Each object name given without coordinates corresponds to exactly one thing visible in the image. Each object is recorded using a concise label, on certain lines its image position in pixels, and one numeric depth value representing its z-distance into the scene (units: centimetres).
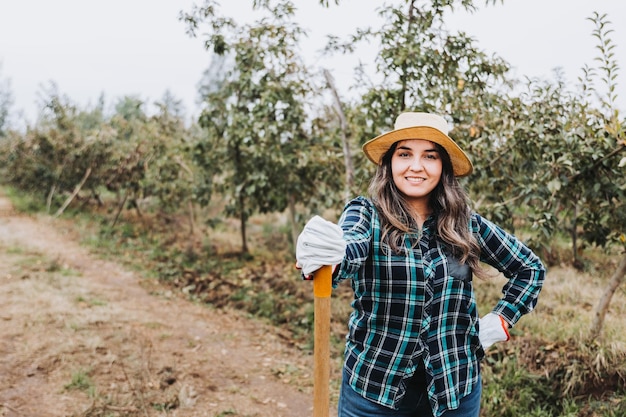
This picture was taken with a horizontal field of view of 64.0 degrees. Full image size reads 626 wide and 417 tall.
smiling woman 159
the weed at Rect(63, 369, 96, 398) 360
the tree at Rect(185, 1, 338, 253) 583
